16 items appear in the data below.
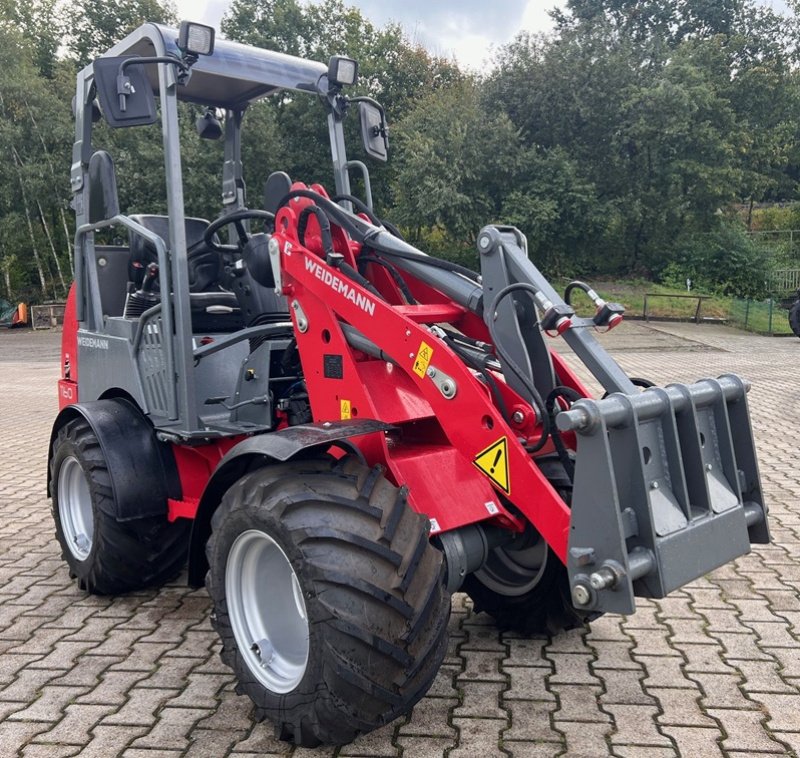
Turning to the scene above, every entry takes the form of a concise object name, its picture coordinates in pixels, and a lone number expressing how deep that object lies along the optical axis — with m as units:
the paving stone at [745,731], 2.83
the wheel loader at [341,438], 2.61
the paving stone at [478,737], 2.80
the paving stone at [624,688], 3.19
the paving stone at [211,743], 2.83
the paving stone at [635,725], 2.88
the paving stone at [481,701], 3.07
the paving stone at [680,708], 3.01
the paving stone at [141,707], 3.08
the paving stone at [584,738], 2.80
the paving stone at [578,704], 3.05
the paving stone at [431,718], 2.94
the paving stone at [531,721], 2.91
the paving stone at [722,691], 3.15
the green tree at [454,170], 27.75
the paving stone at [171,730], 2.89
